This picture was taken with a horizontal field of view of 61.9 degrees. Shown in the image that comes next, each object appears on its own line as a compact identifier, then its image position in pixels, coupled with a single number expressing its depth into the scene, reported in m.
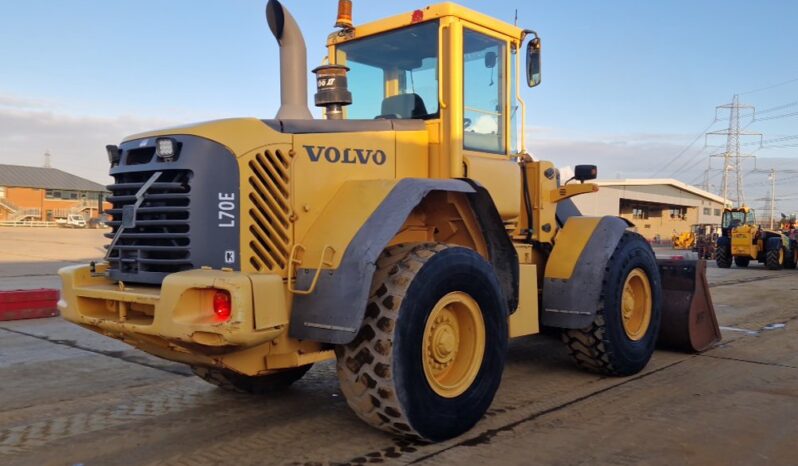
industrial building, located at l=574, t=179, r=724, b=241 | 51.16
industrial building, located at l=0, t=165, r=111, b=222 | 74.00
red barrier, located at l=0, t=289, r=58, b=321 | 9.40
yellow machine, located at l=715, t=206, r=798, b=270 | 23.91
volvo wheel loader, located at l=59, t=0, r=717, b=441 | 3.68
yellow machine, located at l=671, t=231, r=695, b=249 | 38.84
